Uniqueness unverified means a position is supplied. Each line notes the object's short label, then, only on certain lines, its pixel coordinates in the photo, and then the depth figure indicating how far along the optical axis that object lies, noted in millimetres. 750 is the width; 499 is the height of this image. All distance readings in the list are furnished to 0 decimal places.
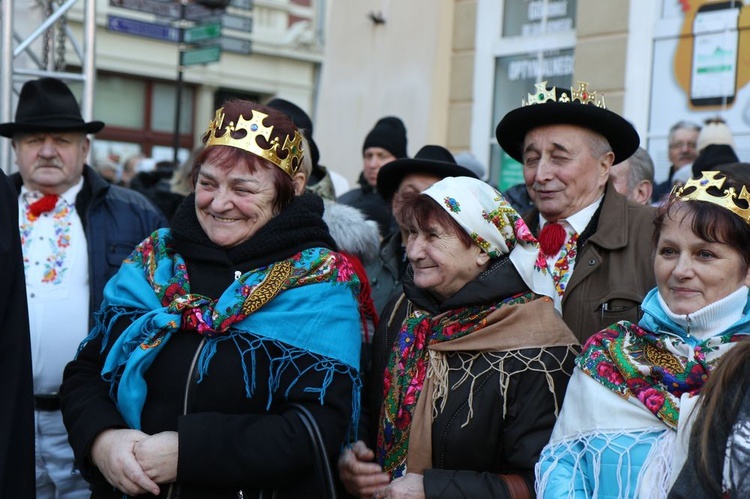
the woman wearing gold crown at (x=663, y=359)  2459
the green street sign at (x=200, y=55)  9875
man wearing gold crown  3260
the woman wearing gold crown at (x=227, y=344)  2738
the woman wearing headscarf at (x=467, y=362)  2807
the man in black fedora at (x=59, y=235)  4141
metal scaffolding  5664
